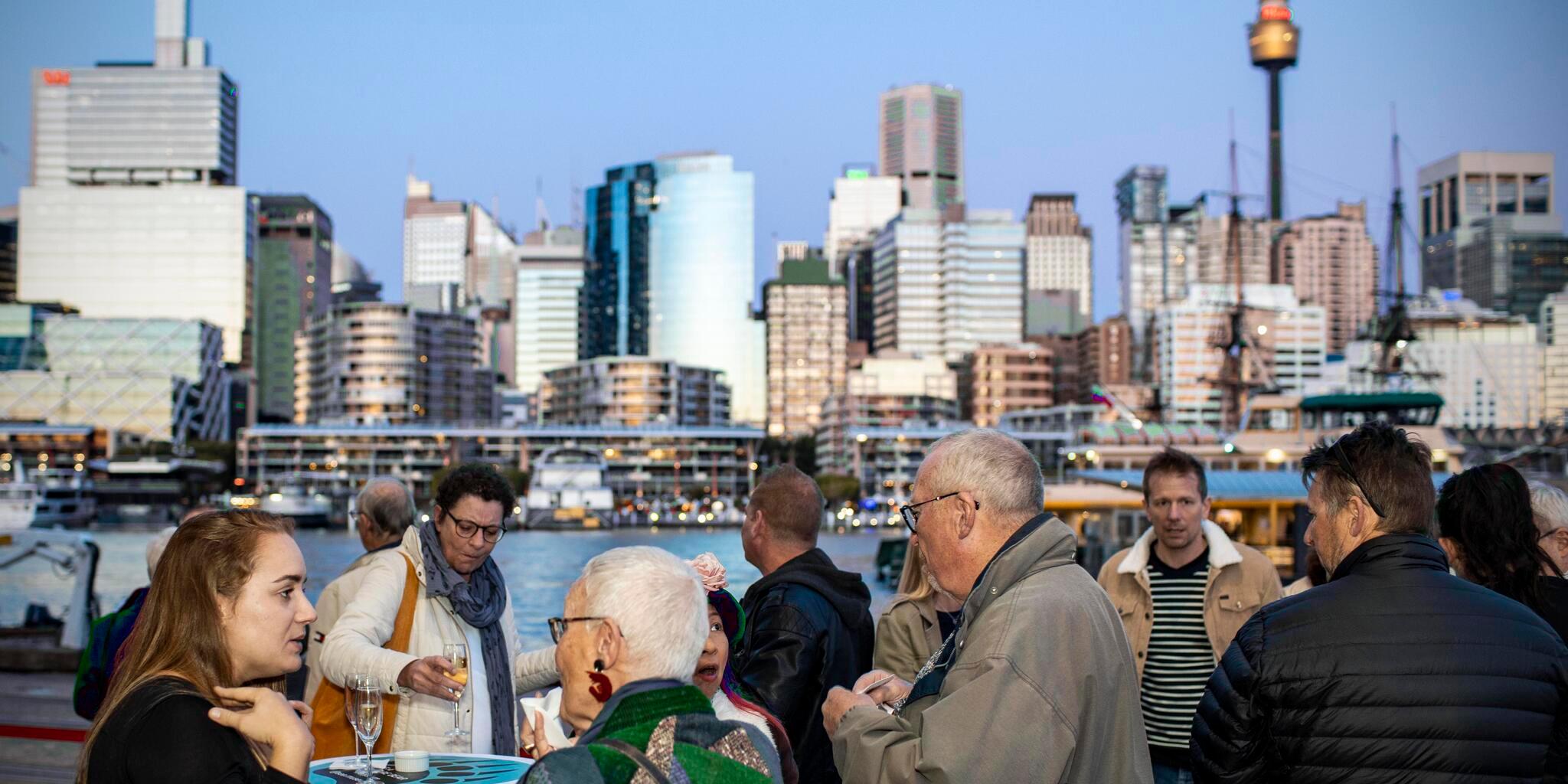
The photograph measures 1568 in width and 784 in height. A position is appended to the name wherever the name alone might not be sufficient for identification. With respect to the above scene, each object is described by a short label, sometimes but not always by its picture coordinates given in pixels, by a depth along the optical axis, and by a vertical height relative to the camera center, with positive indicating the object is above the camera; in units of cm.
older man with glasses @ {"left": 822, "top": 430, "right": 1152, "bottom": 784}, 298 -53
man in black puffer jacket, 315 -58
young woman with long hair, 277 -53
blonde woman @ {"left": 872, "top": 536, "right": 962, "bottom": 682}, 506 -75
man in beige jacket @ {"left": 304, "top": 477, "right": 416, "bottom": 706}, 600 -48
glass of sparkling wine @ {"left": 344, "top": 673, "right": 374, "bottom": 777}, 375 -73
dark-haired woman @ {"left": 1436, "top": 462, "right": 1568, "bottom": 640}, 393 -32
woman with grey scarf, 464 -68
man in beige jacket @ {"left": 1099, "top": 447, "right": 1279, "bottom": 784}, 532 -66
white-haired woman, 250 -47
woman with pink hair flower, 333 -67
